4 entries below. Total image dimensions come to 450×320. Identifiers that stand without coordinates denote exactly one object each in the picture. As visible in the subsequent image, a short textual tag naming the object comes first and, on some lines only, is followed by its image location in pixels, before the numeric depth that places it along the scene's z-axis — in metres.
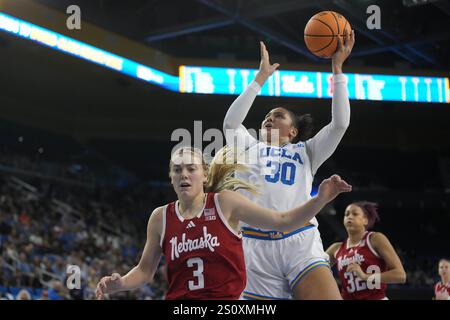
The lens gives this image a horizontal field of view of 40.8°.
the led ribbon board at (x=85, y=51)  11.15
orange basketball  4.24
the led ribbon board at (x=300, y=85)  13.70
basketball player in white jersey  3.67
